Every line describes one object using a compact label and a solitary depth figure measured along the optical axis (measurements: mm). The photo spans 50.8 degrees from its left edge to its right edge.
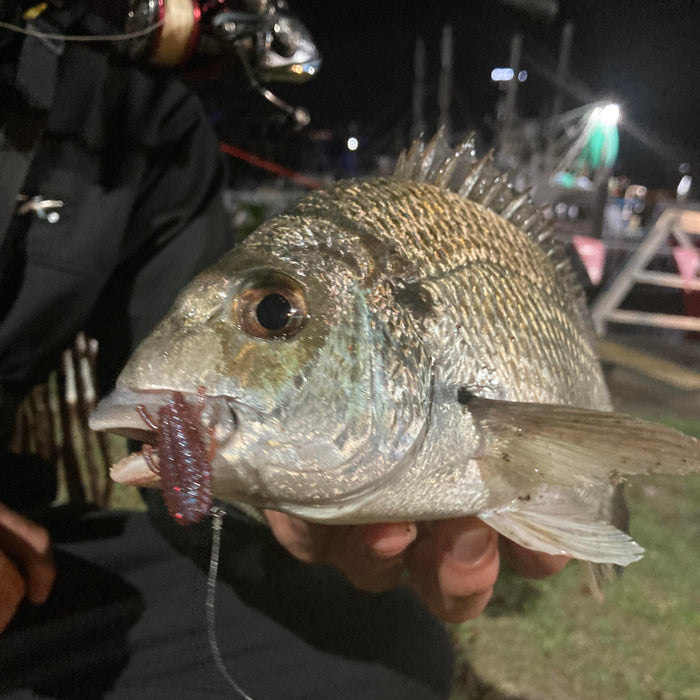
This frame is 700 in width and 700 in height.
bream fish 172
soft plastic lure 163
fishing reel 273
